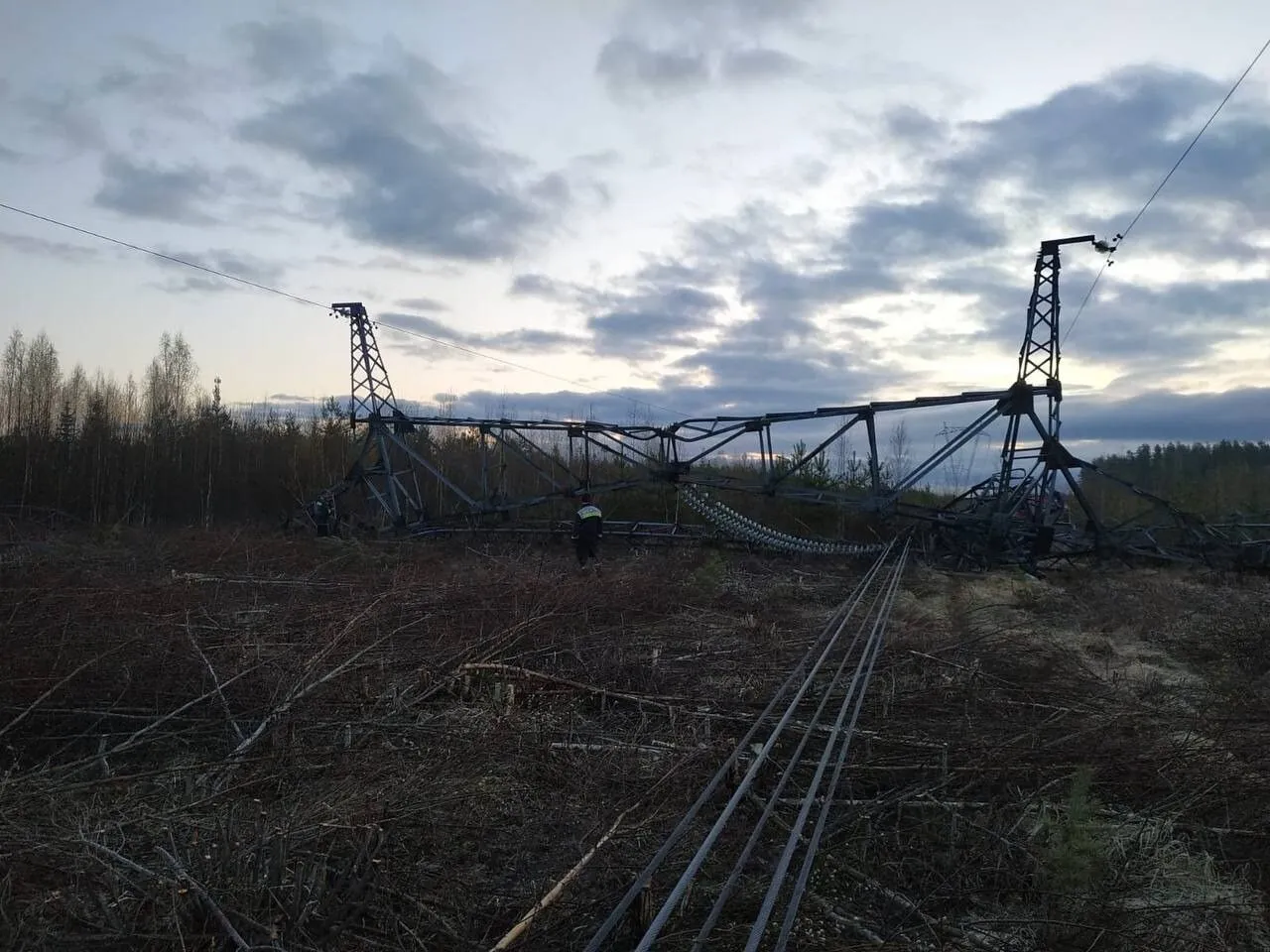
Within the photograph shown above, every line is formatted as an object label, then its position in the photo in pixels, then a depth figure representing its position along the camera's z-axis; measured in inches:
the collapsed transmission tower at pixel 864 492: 651.5
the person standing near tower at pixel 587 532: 601.6
